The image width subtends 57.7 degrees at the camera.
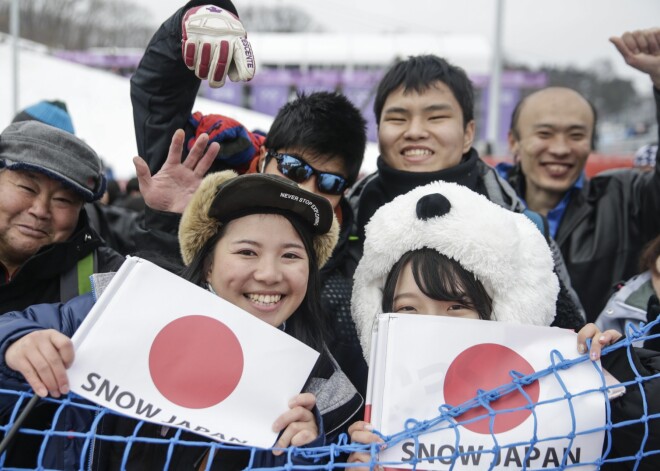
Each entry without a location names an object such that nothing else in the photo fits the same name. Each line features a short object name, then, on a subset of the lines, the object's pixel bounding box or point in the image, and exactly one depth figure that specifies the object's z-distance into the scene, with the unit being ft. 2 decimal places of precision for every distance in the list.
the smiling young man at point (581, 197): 9.25
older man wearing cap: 6.52
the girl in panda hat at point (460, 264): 5.08
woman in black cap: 4.63
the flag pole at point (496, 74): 30.32
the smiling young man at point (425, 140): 7.26
